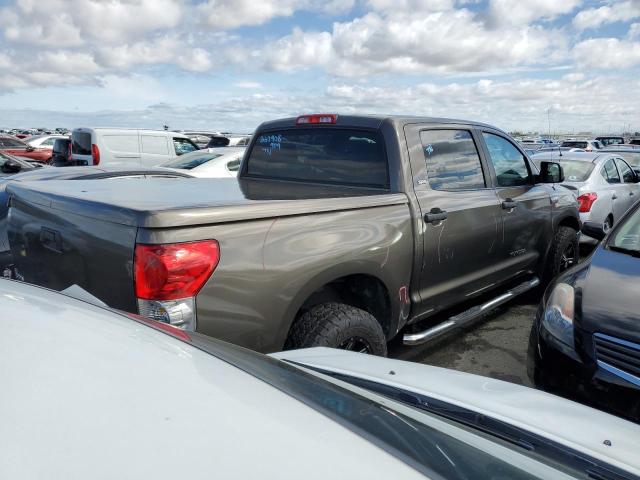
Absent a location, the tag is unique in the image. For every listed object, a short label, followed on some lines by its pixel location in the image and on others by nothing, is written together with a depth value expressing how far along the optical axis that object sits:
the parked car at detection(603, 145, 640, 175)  12.92
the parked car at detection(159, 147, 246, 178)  9.01
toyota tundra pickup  2.28
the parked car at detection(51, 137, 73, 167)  13.72
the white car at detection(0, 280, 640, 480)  0.89
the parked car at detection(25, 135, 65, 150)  21.95
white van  12.08
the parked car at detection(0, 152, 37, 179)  9.46
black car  2.62
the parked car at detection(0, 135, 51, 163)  20.00
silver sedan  7.81
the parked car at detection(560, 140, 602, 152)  26.67
